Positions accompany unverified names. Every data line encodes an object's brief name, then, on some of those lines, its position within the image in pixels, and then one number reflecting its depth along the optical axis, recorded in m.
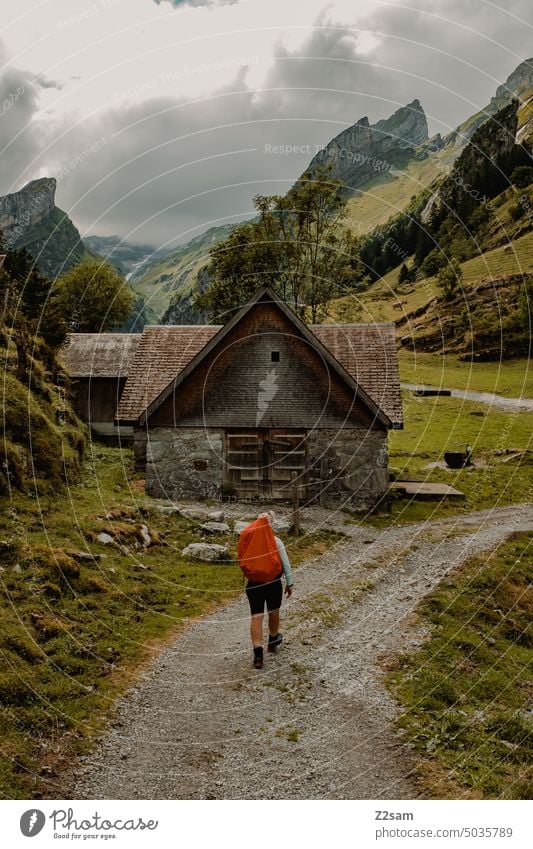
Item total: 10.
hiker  10.93
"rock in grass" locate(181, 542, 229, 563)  18.27
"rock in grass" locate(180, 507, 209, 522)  22.58
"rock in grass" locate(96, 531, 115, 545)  16.70
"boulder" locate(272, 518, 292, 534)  22.23
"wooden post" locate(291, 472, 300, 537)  21.48
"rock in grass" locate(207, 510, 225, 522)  22.42
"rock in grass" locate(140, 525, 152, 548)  18.15
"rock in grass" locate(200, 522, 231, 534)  20.97
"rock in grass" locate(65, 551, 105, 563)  14.69
